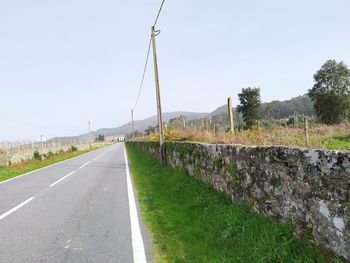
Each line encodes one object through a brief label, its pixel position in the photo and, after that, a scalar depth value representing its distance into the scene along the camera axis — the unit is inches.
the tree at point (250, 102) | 2753.4
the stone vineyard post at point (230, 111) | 507.9
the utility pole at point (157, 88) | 785.6
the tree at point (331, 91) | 2522.1
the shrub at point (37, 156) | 1682.1
